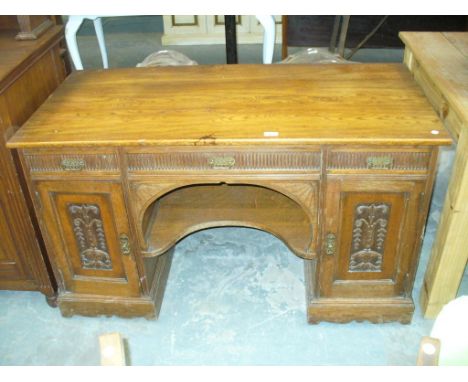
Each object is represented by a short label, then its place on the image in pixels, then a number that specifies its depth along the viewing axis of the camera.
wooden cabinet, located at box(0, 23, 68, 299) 1.63
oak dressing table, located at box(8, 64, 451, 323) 1.51
